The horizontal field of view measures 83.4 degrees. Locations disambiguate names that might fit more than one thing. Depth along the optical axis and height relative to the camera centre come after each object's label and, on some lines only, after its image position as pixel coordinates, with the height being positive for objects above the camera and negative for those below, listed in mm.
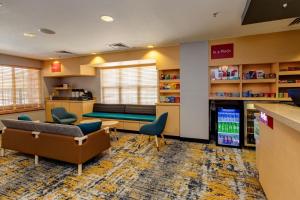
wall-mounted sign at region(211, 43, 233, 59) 3950 +1077
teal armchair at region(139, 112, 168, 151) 3844 -728
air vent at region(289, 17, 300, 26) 2912 +1337
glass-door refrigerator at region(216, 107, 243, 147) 3879 -715
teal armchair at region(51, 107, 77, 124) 5025 -630
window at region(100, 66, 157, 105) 5633 +394
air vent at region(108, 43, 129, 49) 4438 +1383
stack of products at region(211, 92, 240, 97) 4049 +47
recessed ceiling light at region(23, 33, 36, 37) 3631 +1354
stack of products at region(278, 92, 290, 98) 3638 +16
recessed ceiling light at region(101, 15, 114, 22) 2791 +1332
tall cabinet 4591 -53
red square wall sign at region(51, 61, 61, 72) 6355 +1155
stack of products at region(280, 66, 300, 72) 3592 +591
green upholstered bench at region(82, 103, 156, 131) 5129 -606
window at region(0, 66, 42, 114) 5531 +271
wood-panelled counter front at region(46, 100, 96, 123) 5996 -343
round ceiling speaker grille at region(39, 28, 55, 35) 3360 +1351
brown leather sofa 2742 -797
